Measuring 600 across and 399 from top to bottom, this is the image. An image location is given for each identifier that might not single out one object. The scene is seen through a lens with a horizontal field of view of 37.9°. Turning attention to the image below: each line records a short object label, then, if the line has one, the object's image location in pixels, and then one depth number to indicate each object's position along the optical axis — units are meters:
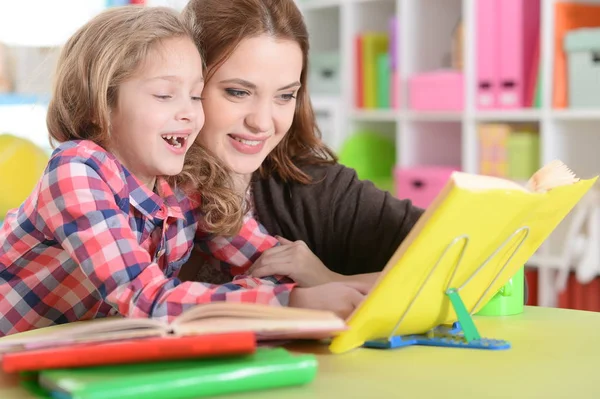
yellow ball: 1.69
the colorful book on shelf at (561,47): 2.91
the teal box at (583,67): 2.78
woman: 1.40
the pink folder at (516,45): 2.98
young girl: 1.15
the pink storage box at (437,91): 3.25
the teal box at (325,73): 3.86
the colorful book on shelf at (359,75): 3.71
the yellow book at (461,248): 0.83
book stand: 0.96
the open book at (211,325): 0.80
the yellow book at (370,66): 3.69
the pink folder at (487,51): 3.07
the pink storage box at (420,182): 3.23
